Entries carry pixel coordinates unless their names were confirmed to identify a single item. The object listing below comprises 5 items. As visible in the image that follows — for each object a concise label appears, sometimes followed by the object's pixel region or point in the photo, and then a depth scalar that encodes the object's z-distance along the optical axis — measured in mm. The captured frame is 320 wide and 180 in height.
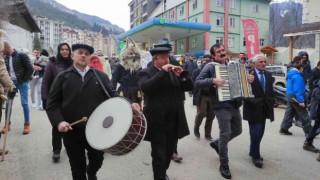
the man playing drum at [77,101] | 3055
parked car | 15303
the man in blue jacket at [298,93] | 5793
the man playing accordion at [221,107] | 4207
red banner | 12836
